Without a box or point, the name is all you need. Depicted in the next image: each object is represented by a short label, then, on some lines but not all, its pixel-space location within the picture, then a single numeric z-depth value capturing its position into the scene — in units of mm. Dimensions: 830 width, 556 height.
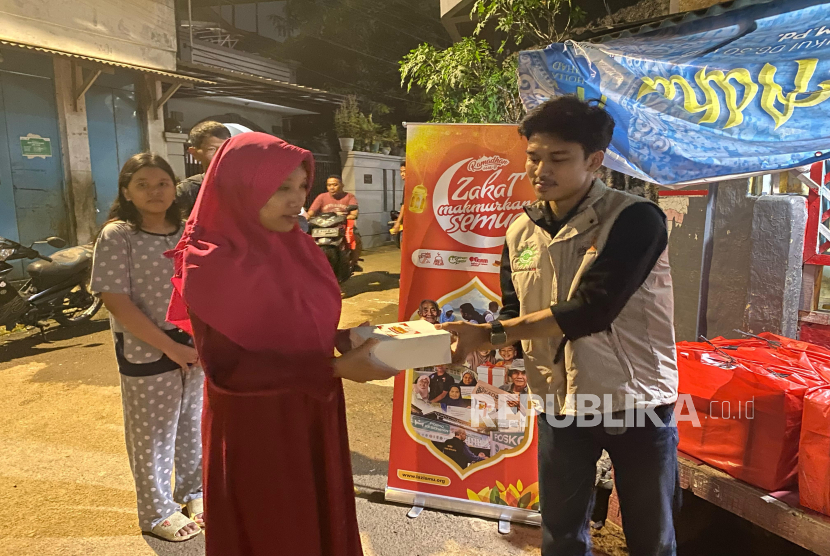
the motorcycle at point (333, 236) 7520
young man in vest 1606
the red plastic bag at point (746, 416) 2135
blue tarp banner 2363
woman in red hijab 1449
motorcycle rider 7953
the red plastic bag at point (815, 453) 1995
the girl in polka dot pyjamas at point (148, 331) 2307
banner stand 2680
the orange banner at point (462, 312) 2531
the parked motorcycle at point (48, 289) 5320
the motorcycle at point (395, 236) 11805
